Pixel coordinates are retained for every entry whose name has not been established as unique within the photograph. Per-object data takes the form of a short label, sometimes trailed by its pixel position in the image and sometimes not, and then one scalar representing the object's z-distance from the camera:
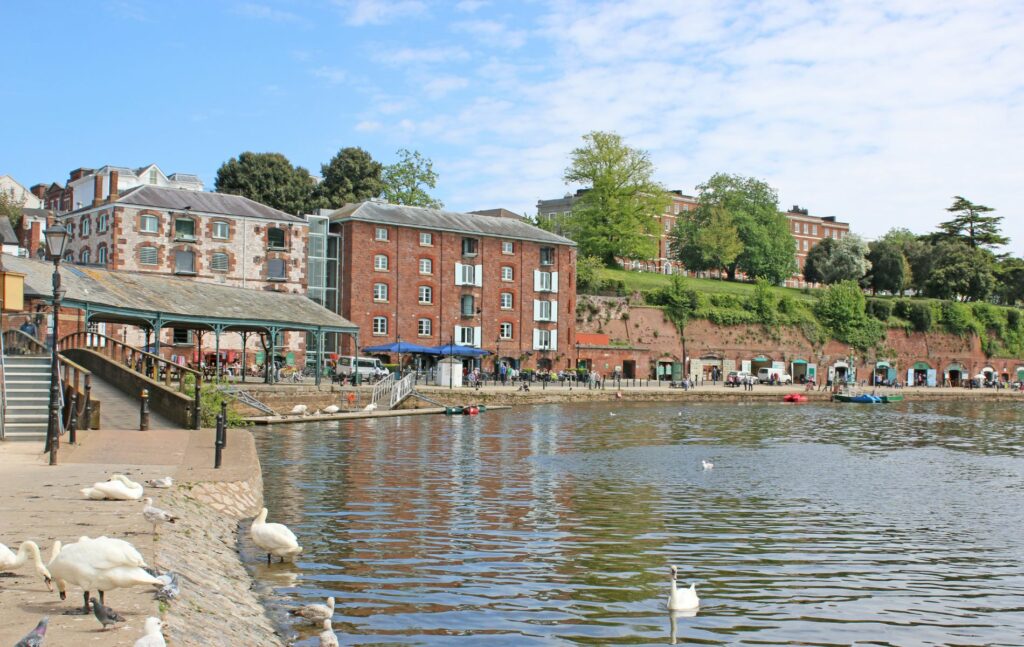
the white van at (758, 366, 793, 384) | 87.31
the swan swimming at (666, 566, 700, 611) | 11.10
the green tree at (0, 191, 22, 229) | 91.37
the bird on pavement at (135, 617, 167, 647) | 6.56
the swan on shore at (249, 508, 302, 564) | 13.09
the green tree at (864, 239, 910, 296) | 116.38
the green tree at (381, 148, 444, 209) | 89.69
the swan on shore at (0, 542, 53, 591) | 8.84
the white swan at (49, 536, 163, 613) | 7.82
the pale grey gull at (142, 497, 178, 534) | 11.86
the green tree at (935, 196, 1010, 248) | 117.25
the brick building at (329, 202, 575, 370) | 68.50
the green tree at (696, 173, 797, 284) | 112.12
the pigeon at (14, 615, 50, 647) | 6.22
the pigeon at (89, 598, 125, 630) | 7.38
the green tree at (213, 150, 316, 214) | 83.06
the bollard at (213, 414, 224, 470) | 17.98
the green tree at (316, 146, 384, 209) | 85.44
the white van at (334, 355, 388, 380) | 56.41
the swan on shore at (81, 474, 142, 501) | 13.15
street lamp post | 17.72
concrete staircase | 21.14
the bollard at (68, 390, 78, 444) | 20.11
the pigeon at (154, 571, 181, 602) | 8.41
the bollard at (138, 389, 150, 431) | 24.42
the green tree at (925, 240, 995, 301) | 110.06
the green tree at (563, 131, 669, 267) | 96.38
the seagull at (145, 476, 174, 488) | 14.74
